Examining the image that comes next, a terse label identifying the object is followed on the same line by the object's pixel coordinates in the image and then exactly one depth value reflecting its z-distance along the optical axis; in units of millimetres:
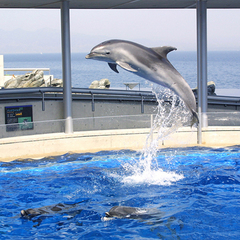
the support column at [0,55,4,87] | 28803
